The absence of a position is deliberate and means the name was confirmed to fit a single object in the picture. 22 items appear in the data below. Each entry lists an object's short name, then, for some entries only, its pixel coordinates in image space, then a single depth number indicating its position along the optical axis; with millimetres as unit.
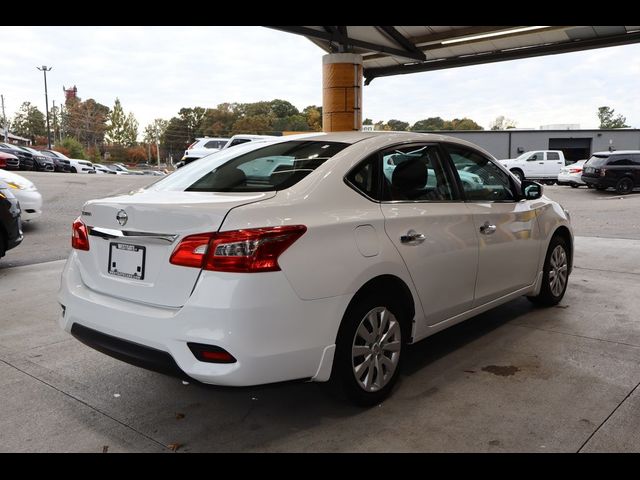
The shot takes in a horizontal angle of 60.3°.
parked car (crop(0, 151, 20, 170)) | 18578
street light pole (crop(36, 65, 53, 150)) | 63444
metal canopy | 12562
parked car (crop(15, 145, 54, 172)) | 28812
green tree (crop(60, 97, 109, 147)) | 98562
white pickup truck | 26922
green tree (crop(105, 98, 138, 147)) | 98188
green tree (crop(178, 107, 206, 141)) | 103562
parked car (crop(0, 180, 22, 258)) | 6766
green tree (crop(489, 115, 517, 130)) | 94569
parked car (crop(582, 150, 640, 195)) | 19141
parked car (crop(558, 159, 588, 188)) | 22109
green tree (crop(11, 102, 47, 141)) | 97062
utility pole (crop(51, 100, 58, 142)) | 89750
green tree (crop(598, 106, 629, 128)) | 106938
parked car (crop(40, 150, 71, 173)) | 33394
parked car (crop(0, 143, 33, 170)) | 27688
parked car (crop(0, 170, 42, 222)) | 9547
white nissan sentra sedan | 2549
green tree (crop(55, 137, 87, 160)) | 64438
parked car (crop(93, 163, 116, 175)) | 49606
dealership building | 46062
